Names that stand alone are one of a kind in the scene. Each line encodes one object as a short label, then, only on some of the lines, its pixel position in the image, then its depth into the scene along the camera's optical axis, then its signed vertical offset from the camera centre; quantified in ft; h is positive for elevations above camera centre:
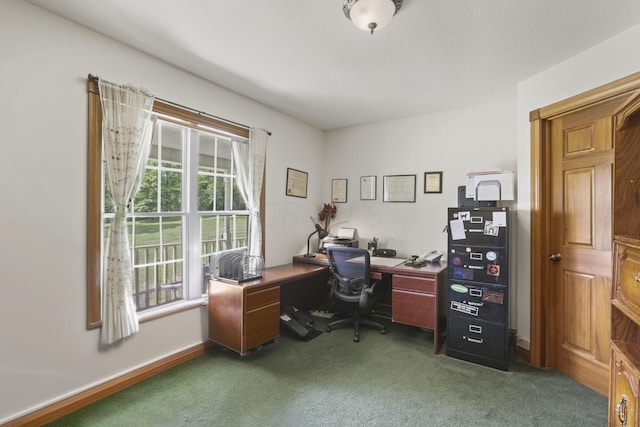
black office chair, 9.63 -2.35
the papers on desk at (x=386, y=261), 10.32 -1.74
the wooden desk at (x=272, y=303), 8.17 -2.67
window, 8.10 +0.17
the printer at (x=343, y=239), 12.56 -1.10
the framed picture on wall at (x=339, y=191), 13.57 +1.06
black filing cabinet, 7.96 -2.01
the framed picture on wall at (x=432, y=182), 11.37 +1.23
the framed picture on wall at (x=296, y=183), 12.11 +1.29
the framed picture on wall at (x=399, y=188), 11.94 +1.05
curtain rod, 6.58 +2.98
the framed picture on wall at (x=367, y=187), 12.85 +1.14
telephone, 10.08 -1.61
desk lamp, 12.49 -0.83
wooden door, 6.94 -0.81
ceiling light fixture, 5.29 +3.70
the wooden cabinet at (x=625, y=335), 3.78 -1.85
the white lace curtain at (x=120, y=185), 6.74 +0.65
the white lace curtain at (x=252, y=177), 10.09 +1.24
